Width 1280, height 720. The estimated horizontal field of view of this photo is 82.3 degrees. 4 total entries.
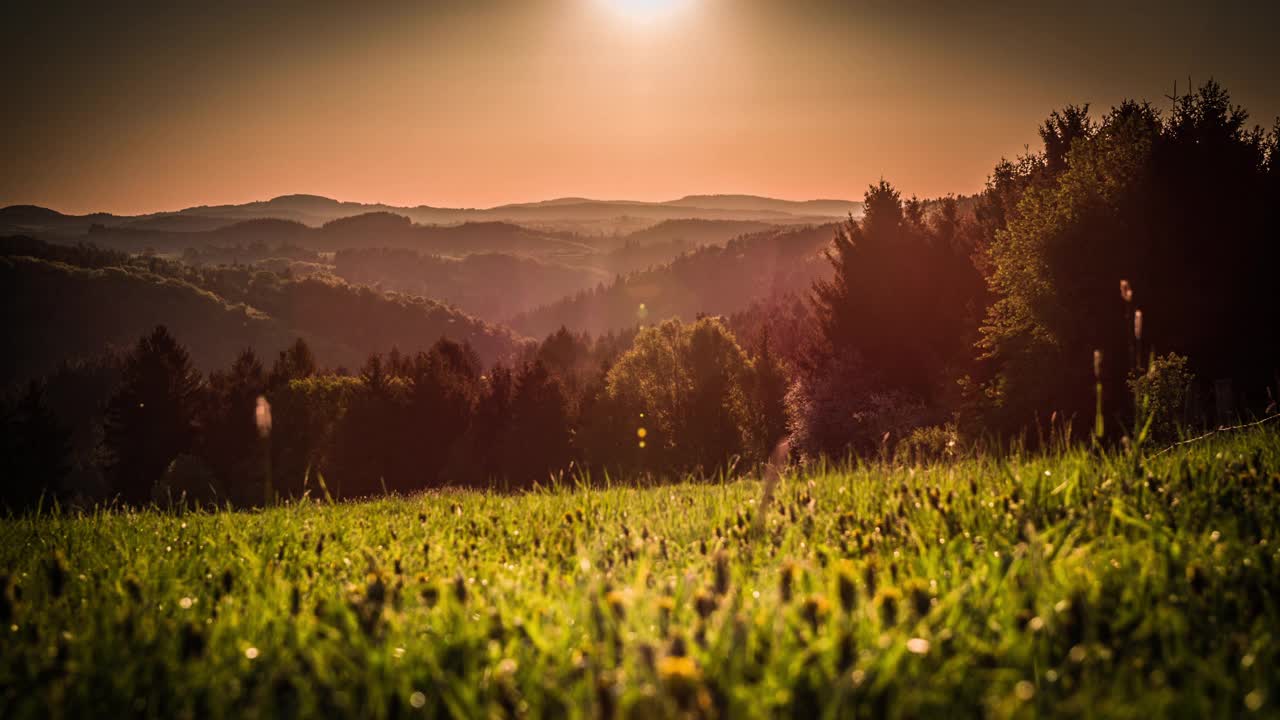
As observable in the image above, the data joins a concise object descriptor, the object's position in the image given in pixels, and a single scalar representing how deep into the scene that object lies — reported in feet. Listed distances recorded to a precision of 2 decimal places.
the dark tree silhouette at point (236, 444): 210.38
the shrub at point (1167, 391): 35.52
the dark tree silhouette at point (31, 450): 172.04
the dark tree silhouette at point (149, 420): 208.44
